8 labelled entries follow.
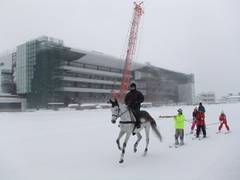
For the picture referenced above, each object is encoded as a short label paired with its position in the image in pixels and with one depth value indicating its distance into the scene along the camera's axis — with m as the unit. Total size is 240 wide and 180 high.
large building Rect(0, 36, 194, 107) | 51.47
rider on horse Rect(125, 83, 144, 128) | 6.47
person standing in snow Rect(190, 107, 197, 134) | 11.14
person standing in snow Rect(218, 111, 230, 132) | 11.33
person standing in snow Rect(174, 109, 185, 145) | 8.20
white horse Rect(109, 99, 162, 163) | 6.20
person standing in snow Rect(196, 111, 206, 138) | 9.70
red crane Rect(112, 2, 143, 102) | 48.37
